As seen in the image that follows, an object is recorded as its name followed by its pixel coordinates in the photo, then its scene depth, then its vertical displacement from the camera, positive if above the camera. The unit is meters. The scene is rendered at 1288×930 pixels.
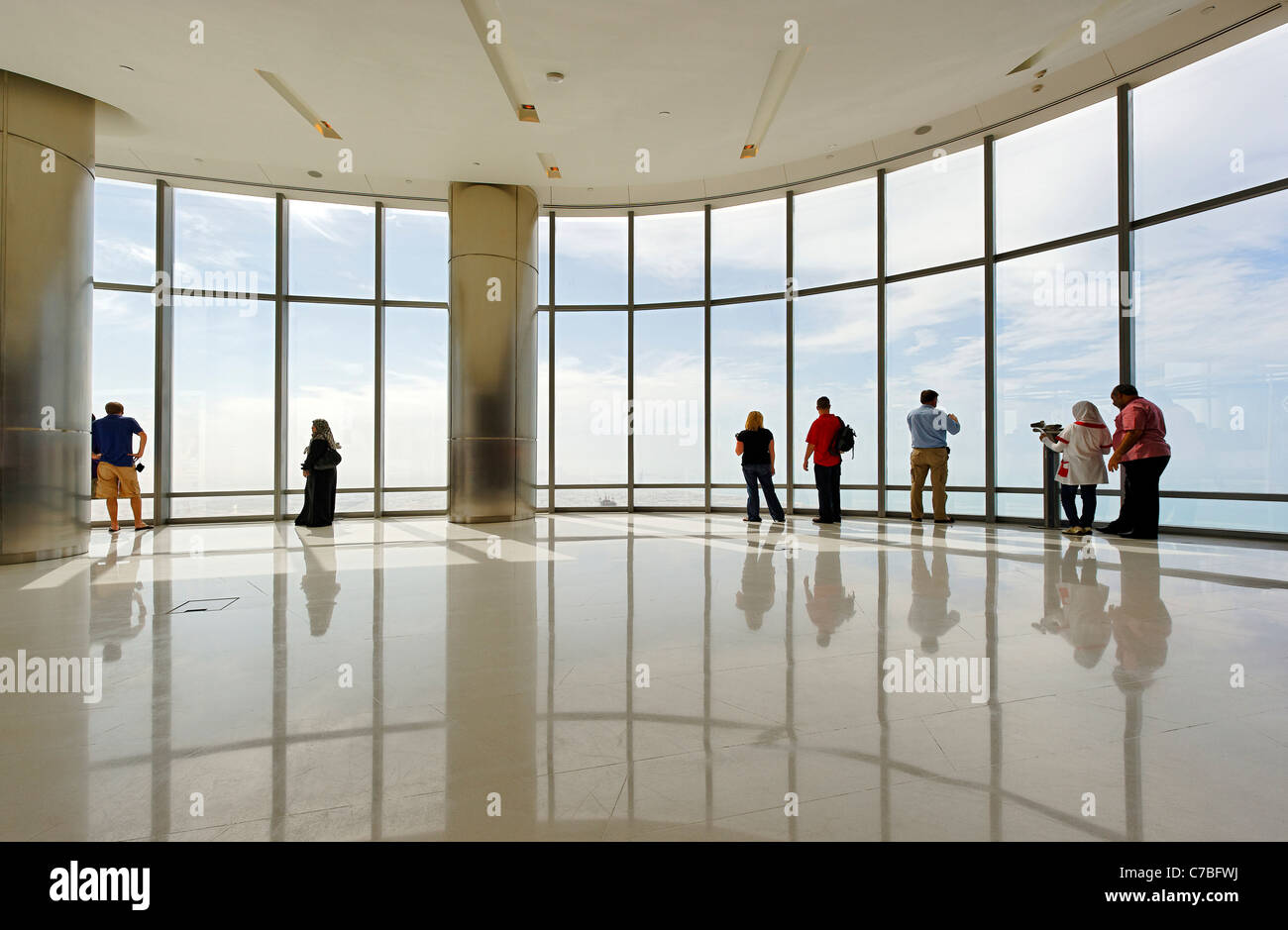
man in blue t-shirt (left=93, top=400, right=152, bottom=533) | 8.61 +0.22
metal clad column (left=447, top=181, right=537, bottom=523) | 10.19 +1.87
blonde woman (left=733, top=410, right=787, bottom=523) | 10.02 +0.32
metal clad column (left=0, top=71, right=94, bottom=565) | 6.21 +1.46
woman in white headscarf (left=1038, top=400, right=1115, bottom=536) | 8.04 +0.24
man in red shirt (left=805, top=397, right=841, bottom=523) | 9.62 +0.16
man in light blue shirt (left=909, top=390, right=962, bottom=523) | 9.42 +0.44
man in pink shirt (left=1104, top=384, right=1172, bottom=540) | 7.28 +0.22
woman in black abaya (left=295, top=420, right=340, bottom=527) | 9.87 -0.09
